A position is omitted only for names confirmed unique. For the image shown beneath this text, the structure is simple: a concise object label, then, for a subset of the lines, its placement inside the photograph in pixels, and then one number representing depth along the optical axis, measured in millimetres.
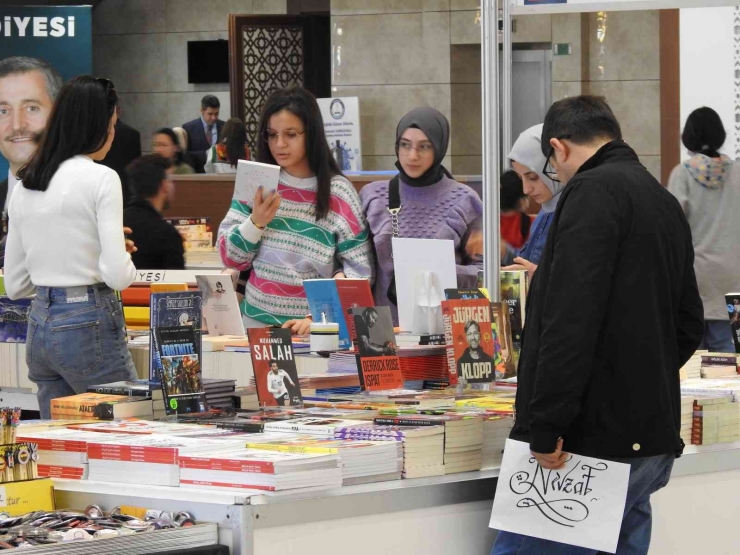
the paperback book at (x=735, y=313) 7093
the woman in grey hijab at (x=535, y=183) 7523
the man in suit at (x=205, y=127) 26149
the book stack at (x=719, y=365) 6824
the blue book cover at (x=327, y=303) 6572
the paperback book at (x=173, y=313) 5366
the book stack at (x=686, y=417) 5594
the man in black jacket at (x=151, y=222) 9600
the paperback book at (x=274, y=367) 5475
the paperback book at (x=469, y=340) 6002
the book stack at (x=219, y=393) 5646
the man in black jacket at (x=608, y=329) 4436
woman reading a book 7810
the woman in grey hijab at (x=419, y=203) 8215
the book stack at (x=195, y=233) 15158
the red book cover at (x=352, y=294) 6537
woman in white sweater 6478
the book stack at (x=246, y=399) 5733
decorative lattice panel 25548
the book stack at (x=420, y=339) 6560
